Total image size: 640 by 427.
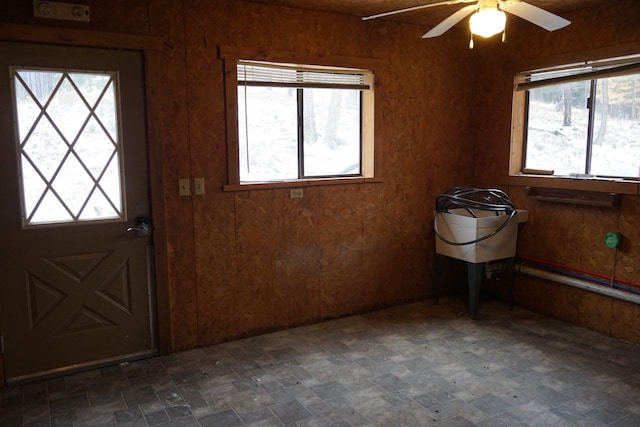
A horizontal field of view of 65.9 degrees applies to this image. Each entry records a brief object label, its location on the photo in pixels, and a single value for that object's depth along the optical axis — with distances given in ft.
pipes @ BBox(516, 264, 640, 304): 11.93
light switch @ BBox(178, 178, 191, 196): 11.11
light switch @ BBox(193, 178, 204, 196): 11.30
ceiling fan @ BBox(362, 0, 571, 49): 7.75
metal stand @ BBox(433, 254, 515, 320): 13.24
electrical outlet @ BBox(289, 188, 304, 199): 12.53
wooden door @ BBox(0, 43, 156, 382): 9.52
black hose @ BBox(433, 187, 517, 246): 12.89
